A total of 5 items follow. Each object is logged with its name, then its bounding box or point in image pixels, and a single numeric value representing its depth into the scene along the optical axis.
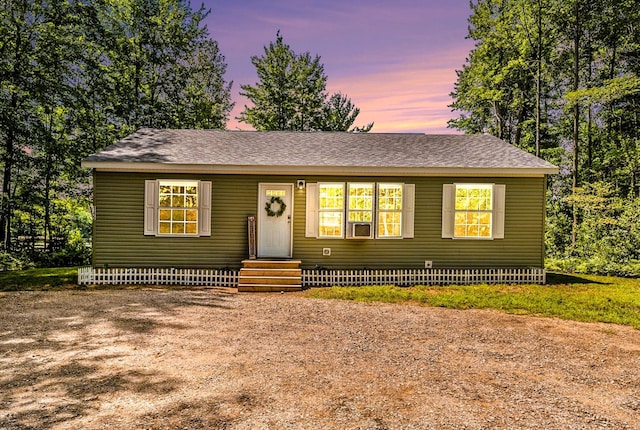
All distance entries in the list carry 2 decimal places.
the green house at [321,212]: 10.62
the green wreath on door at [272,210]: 10.86
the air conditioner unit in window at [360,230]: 10.74
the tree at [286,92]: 26.55
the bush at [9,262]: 13.45
